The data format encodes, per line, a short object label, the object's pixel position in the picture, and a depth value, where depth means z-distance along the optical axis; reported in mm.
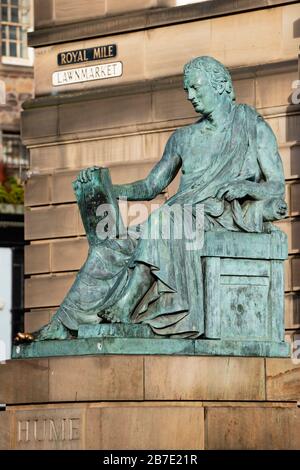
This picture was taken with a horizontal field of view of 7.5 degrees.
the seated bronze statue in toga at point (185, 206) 21281
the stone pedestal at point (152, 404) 20500
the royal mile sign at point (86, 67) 32156
